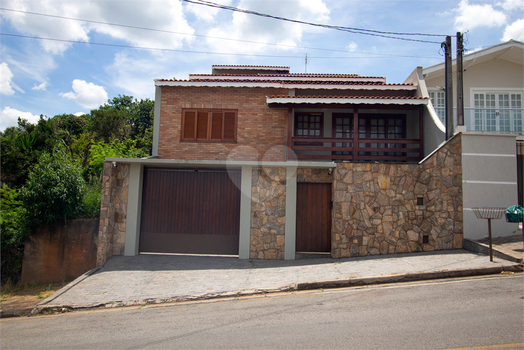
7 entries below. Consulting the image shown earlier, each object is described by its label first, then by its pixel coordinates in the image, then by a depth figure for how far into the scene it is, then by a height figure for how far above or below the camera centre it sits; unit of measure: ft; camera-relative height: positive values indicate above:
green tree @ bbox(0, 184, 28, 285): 34.32 -6.11
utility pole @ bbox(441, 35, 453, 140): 34.96 +13.70
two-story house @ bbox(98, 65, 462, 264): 31.81 -0.60
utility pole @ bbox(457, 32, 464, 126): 33.96 +13.74
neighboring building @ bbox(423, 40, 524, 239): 32.17 +4.40
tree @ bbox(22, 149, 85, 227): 33.53 -0.51
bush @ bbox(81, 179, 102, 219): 35.24 -1.44
